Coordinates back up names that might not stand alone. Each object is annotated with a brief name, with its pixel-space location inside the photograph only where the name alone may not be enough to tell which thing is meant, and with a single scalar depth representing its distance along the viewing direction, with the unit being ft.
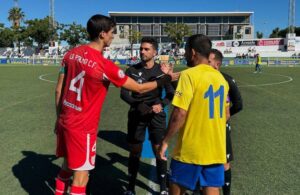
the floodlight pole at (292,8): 235.20
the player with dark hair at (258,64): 99.78
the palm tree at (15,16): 316.60
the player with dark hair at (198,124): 9.65
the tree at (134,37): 321.52
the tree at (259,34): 475.72
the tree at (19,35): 259.88
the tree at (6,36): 260.01
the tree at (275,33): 464.85
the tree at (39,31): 257.96
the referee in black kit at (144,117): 15.66
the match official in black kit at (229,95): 12.84
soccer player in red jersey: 10.34
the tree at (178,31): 319.06
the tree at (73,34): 267.18
